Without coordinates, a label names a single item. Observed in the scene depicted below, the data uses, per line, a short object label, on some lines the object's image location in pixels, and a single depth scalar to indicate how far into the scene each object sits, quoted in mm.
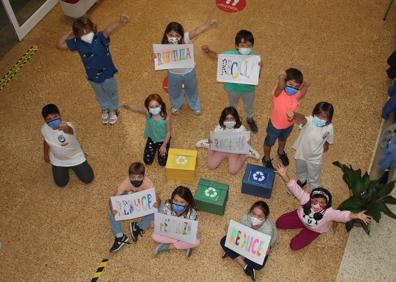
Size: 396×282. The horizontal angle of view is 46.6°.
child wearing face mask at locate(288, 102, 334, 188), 4023
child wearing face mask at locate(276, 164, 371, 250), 3920
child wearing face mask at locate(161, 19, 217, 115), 4676
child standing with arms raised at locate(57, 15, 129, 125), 4531
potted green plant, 4043
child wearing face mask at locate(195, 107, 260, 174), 4465
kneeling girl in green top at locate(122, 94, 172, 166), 4589
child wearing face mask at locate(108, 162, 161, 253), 4289
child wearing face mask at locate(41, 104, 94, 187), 4367
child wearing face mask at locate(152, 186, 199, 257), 4055
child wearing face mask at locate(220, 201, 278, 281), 3929
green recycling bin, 4410
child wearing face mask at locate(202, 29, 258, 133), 4527
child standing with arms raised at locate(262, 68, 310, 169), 4187
